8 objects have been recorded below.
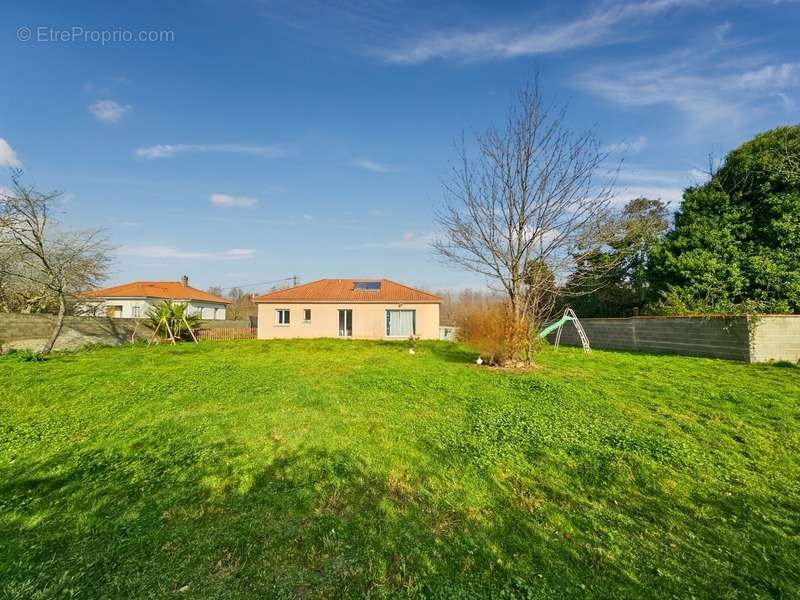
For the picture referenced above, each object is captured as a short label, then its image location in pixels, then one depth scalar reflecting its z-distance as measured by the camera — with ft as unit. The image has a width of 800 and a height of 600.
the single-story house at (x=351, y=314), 70.85
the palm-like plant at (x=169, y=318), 59.60
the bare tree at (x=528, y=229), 31.81
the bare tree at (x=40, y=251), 40.42
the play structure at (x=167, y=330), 58.14
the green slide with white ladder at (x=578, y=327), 44.50
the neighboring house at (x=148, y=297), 92.79
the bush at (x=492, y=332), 33.04
